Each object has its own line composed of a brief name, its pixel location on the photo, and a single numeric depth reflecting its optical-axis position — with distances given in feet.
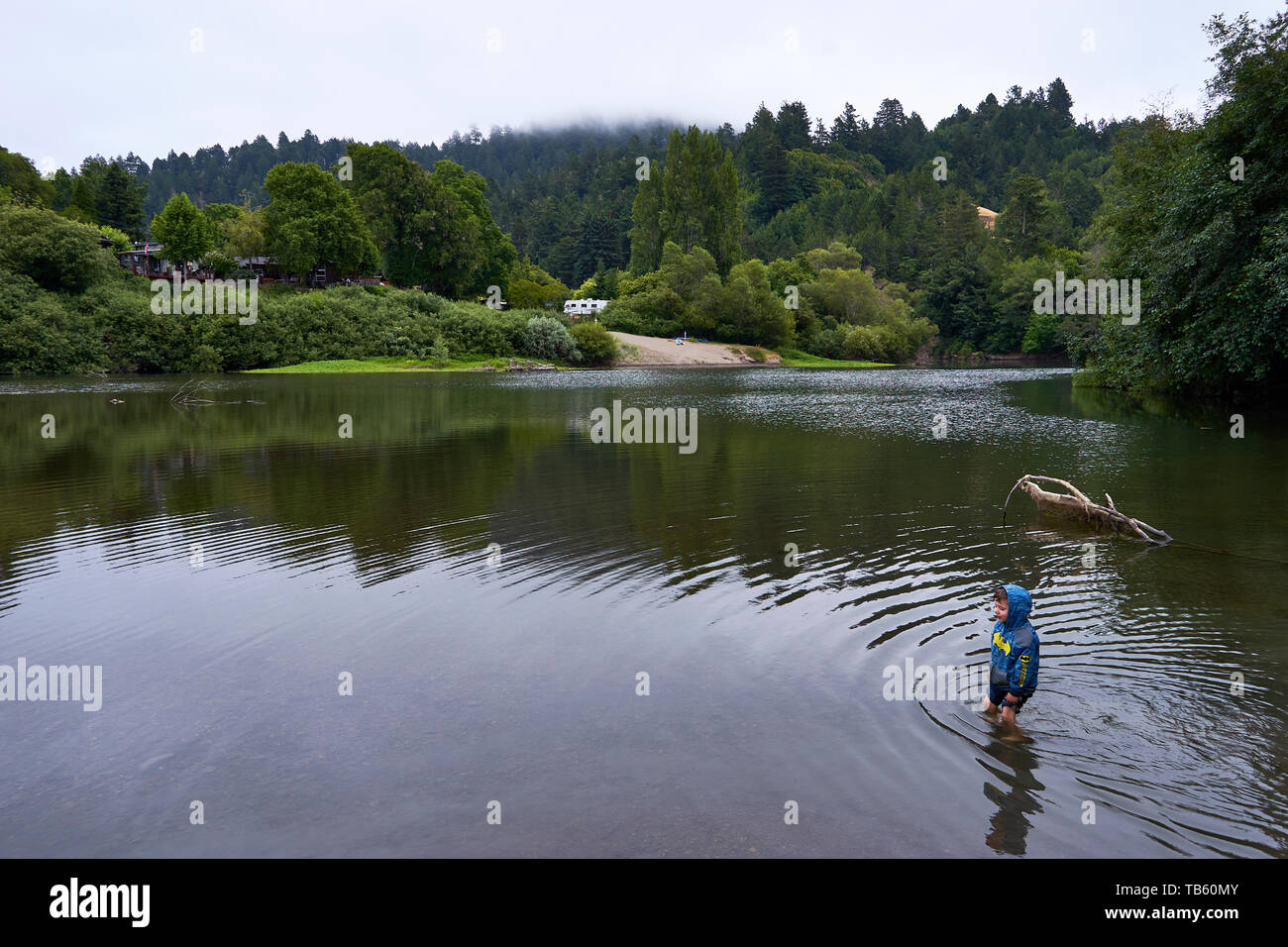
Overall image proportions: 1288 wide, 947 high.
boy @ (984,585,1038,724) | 30.96
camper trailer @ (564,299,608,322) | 447.42
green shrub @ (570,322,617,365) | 346.74
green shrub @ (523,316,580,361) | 338.95
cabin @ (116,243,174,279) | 353.53
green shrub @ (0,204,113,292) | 274.57
